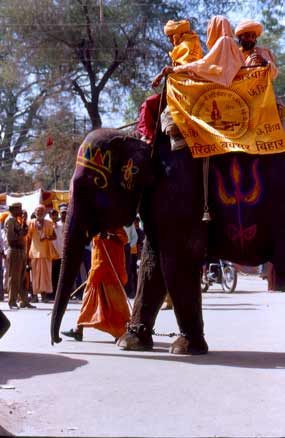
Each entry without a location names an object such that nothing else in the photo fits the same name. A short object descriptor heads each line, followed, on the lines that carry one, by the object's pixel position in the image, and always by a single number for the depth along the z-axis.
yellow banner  8.22
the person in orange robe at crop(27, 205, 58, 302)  18.53
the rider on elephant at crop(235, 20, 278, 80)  8.55
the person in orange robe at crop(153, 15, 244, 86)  8.32
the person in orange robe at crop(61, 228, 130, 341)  9.72
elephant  8.34
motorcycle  22.38
